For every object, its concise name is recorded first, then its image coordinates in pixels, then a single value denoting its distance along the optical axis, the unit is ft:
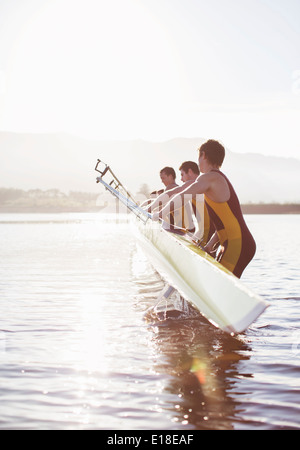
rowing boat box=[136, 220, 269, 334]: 17.06
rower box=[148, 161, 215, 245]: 28.07
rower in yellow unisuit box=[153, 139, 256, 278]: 21.68
